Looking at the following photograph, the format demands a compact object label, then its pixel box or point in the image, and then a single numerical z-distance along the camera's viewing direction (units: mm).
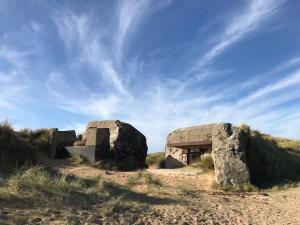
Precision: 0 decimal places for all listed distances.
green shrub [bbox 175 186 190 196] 5820
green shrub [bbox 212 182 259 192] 6939
